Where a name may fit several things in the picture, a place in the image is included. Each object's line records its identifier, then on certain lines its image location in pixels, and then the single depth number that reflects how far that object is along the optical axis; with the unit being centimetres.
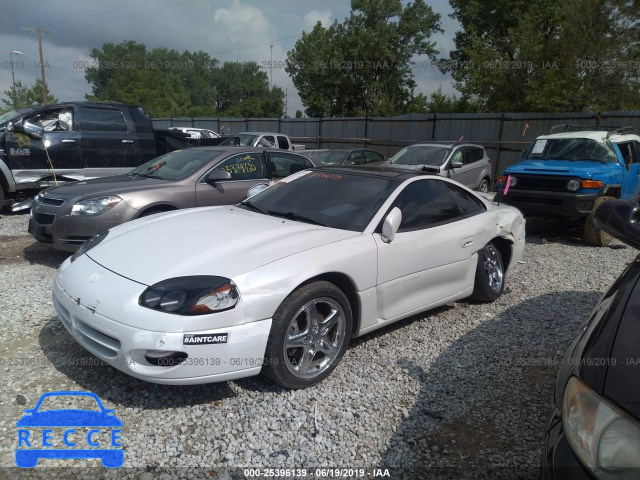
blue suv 814
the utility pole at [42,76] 3527
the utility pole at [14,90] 3169
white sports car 280
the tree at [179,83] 6412
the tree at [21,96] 3104
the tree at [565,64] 1641
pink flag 901
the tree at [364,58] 3316
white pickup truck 1594
